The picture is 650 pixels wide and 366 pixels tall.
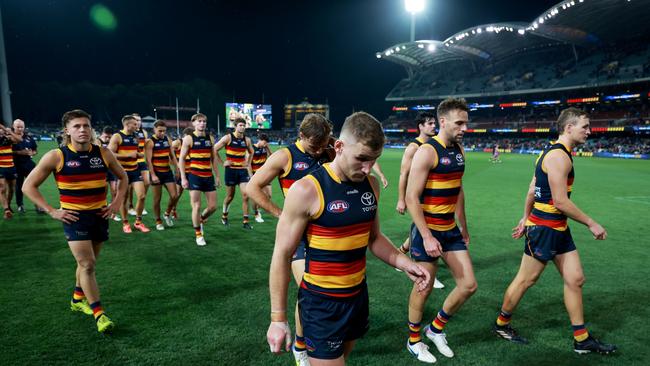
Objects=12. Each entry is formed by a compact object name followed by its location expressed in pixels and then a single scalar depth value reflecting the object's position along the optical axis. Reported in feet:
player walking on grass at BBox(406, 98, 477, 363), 11.46
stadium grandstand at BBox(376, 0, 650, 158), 147.54
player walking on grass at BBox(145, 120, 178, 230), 26.99
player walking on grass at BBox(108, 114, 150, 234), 25.90
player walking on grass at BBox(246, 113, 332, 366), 11.94
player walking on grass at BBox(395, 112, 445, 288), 17.97
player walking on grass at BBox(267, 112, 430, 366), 6.58
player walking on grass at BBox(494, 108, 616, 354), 11.48
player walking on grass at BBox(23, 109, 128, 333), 12.59
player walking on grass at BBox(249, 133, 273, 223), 33.22
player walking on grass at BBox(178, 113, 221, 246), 23.68
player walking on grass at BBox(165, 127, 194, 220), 28.69
